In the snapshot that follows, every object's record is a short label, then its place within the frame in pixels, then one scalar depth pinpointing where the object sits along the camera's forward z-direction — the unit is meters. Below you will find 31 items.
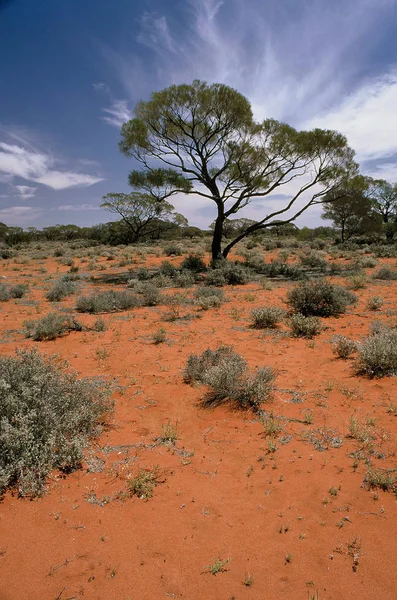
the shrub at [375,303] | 10.02
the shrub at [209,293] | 12.08
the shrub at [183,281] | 14.76
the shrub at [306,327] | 7.91
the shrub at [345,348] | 6.57
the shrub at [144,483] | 3.27
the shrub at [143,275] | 16.78
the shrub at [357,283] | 13.02
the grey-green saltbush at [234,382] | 4.96
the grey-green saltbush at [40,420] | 3.32
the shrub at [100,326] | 8.74
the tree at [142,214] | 38.78
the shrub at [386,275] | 15.02
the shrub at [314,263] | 20.42
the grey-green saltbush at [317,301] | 9.69
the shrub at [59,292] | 12.50
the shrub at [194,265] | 18.81
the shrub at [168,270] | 17.66
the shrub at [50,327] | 8.07
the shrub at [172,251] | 27.17
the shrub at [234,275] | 15.39
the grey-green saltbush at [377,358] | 5.60
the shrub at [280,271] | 17.19
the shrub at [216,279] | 15.01
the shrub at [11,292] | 12.37
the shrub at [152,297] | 11.73
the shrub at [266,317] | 8.77
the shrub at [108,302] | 10.70
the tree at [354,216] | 36.75
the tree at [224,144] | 16.59
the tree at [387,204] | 38.94
